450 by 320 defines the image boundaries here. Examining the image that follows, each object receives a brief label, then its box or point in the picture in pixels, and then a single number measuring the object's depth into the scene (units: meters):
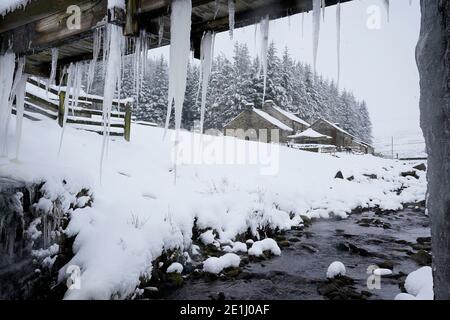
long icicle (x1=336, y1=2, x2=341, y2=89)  3.04
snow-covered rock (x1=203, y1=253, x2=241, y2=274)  5.44
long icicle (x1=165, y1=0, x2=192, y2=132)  3.22
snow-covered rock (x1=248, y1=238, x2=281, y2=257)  6.39
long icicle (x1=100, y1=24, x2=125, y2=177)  3.69
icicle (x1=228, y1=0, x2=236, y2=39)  3.16
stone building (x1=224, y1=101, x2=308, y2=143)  34.38
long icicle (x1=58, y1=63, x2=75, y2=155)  5.78
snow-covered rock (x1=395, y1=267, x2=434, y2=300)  3.78
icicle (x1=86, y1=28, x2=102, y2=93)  3.99
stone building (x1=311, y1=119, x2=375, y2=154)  38.56
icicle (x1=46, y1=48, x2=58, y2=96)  4.78
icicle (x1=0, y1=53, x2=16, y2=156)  5.18
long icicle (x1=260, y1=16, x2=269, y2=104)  3.46
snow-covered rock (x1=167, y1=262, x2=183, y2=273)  5.28
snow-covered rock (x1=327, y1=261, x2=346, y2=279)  5.32
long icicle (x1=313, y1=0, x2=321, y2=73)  2.92
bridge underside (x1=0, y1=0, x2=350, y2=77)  3.34
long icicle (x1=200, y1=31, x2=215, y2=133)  4.04
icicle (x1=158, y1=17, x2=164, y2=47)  3.64
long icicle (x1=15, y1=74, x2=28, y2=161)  6.25
